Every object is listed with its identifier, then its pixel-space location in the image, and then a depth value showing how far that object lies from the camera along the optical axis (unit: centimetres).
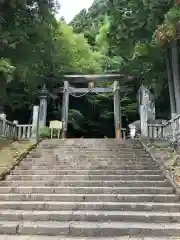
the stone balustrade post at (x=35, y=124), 846
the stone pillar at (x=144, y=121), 801
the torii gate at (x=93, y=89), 1179
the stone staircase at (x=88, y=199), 326
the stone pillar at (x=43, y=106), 1178
